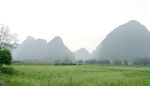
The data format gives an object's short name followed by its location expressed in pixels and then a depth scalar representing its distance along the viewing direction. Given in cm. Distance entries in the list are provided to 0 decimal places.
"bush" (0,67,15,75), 1677
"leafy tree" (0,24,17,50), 4968
